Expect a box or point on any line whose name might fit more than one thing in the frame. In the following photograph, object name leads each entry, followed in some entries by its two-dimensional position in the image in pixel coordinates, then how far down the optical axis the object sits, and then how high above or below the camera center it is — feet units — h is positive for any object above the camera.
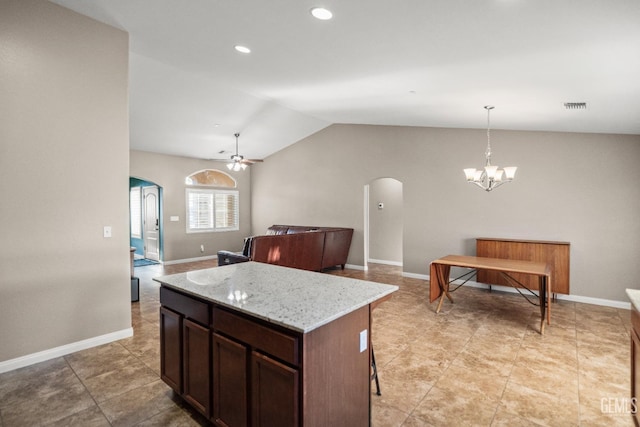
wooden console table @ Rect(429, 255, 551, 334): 11.94 -2.26
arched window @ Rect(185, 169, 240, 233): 27.09 +0.66
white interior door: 26.48 -0.94
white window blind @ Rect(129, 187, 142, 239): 29.07 -0.12
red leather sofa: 17.83 -2.38
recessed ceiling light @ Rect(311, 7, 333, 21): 7.70 +4.70
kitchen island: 4.93 -2.36
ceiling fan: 21.06 +3.11
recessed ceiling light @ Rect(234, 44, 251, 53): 10.84 +5.40
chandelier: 13.12 +1.47
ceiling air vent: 11.14 +3.55
